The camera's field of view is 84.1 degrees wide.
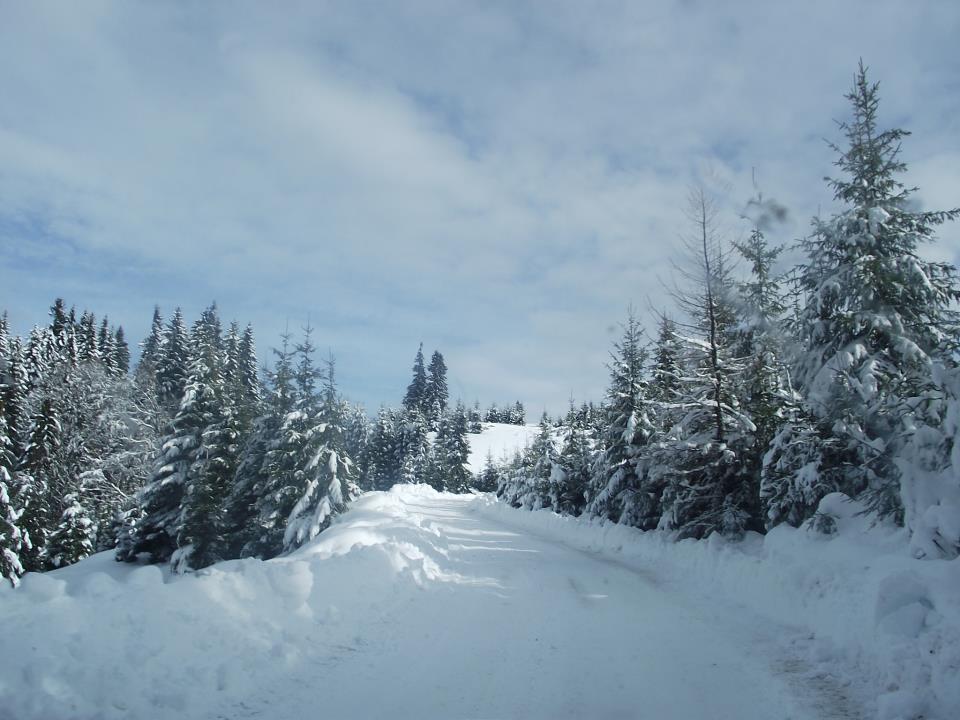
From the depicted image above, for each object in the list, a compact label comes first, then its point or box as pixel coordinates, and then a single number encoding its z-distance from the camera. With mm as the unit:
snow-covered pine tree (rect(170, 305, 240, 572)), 24438
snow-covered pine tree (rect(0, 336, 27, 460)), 33312
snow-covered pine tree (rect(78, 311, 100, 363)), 63547
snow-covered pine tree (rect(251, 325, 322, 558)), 24922
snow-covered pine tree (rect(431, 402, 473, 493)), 73062
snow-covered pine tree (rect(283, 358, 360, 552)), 24031
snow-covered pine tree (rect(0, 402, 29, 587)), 21578
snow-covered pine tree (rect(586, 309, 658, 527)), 22172
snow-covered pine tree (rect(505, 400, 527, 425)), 159375
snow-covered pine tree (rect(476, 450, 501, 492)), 82688
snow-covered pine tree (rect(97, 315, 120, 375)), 68081
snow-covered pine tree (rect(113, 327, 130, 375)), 80894
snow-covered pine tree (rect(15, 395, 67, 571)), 28953
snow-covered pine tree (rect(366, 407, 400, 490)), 73450
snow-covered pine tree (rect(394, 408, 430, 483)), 69562
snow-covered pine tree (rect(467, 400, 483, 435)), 127806
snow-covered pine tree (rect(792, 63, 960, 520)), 10844
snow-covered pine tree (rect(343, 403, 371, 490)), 80250
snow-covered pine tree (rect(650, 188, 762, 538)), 15242
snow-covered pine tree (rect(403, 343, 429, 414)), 105812
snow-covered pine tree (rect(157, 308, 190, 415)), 63572
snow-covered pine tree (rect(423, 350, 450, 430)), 104188
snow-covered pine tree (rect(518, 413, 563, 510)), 33594
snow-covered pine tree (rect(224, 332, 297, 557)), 25281
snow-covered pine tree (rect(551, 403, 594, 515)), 32156
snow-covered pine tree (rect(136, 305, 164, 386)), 62172
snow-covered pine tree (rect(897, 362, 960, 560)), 6941
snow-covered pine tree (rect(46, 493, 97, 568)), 31172
